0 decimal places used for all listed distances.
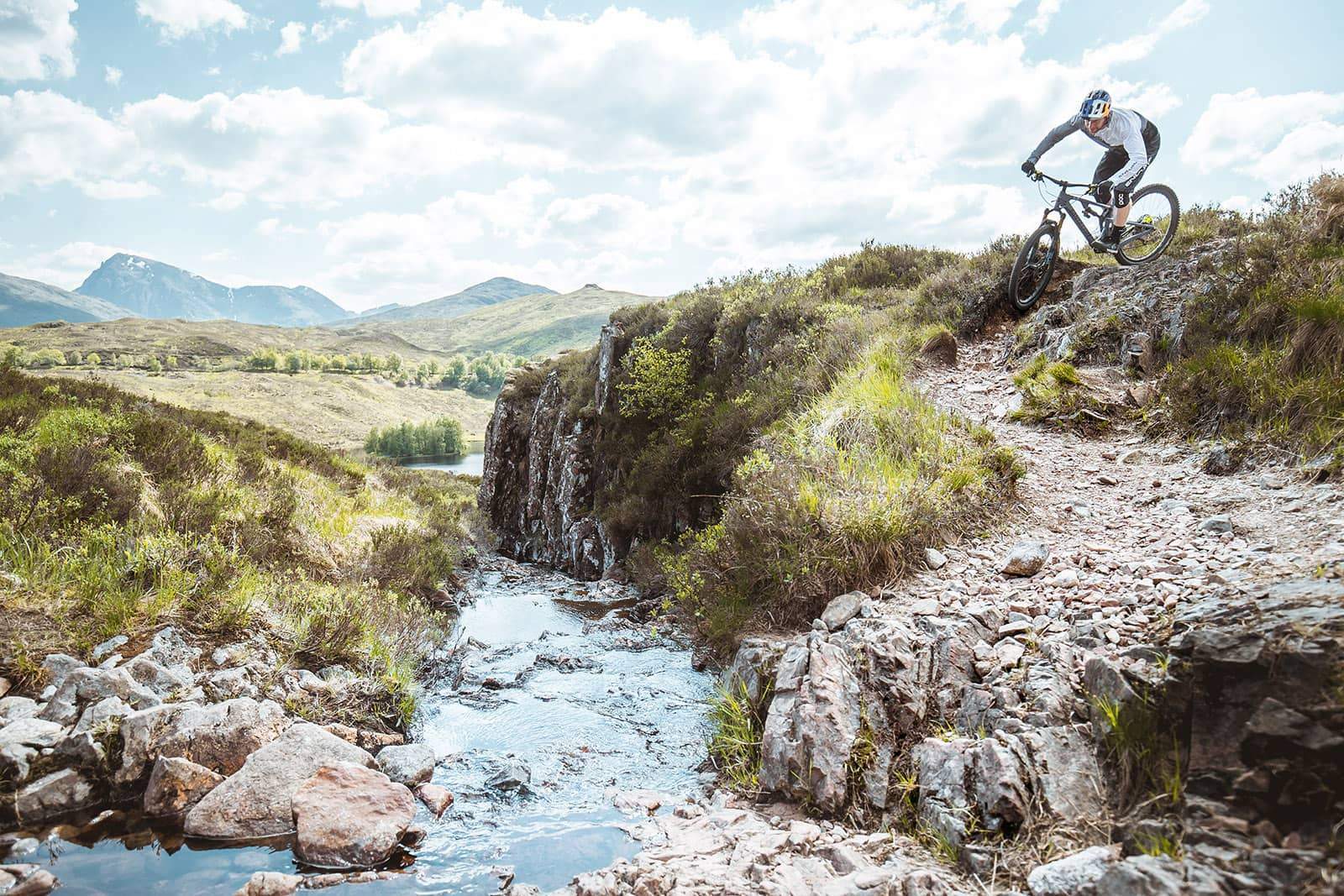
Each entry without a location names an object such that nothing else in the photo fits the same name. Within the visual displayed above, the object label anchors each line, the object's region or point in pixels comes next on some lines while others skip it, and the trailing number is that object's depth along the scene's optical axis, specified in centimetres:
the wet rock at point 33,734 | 418
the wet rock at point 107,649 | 525
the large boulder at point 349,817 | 394
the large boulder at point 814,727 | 405
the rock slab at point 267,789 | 413
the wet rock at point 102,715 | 445
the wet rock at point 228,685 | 534
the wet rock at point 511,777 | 502
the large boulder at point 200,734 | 444
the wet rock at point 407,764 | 494
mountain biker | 962
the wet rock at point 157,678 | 514
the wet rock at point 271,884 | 353
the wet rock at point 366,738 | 534
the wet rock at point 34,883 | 340
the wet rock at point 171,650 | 551
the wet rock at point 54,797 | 397
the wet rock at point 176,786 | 423
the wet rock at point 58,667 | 483
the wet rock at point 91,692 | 454
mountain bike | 999
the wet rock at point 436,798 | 461
